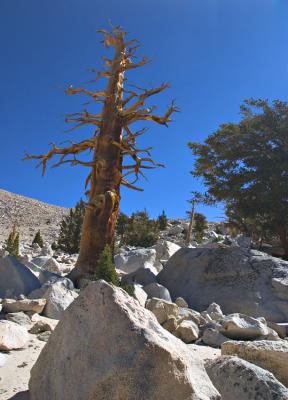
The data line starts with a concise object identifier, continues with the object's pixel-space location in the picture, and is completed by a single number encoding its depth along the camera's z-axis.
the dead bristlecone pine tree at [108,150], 9.49
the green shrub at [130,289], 6.16
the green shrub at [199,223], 34.13
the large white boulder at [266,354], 3.50
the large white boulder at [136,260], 12.25
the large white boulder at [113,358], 2.32
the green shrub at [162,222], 40.30
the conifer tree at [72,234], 25.80
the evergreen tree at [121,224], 33.34
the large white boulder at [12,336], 3.91
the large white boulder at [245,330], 5.29
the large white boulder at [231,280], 8.16
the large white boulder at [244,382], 2.60
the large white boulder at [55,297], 5.57
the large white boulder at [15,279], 6.87
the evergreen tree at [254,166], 13.61
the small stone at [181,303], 7.79
